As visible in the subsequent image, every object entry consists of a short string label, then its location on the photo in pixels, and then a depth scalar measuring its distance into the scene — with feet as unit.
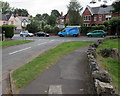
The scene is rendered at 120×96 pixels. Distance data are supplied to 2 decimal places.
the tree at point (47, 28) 109.58
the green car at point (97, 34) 80.65
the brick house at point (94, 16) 116.54
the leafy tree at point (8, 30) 62.09
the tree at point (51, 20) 175.18
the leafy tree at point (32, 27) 111.18
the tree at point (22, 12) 282.75
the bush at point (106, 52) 25.93
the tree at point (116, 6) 49.88
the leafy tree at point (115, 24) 81.89
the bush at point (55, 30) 105.02
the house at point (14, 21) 152.47
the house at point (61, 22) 150.53
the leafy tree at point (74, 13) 106.20
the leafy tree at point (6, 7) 200.46
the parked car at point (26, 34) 92.98
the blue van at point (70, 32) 87.32
